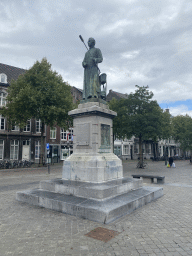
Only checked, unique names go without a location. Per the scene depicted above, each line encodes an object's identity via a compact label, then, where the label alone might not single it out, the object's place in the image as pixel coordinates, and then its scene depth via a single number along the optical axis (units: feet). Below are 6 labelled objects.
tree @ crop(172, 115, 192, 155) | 160.45
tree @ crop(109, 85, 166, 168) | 69.10
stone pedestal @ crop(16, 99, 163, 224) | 18.76
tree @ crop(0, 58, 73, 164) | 76.20
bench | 39.61
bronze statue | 29.66
